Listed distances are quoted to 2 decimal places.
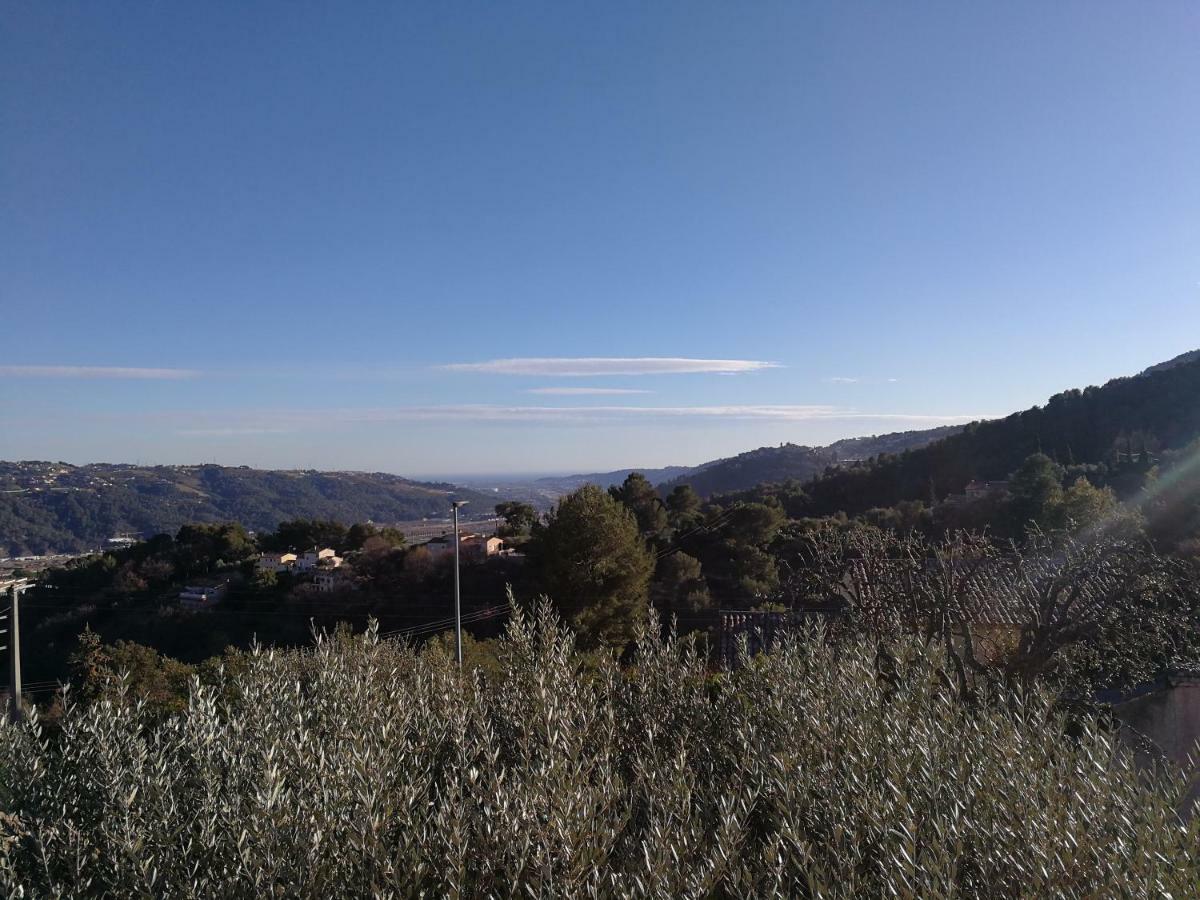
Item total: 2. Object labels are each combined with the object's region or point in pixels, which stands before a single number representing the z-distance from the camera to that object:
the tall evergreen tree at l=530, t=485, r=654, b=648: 17.82
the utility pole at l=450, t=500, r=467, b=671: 10.91
